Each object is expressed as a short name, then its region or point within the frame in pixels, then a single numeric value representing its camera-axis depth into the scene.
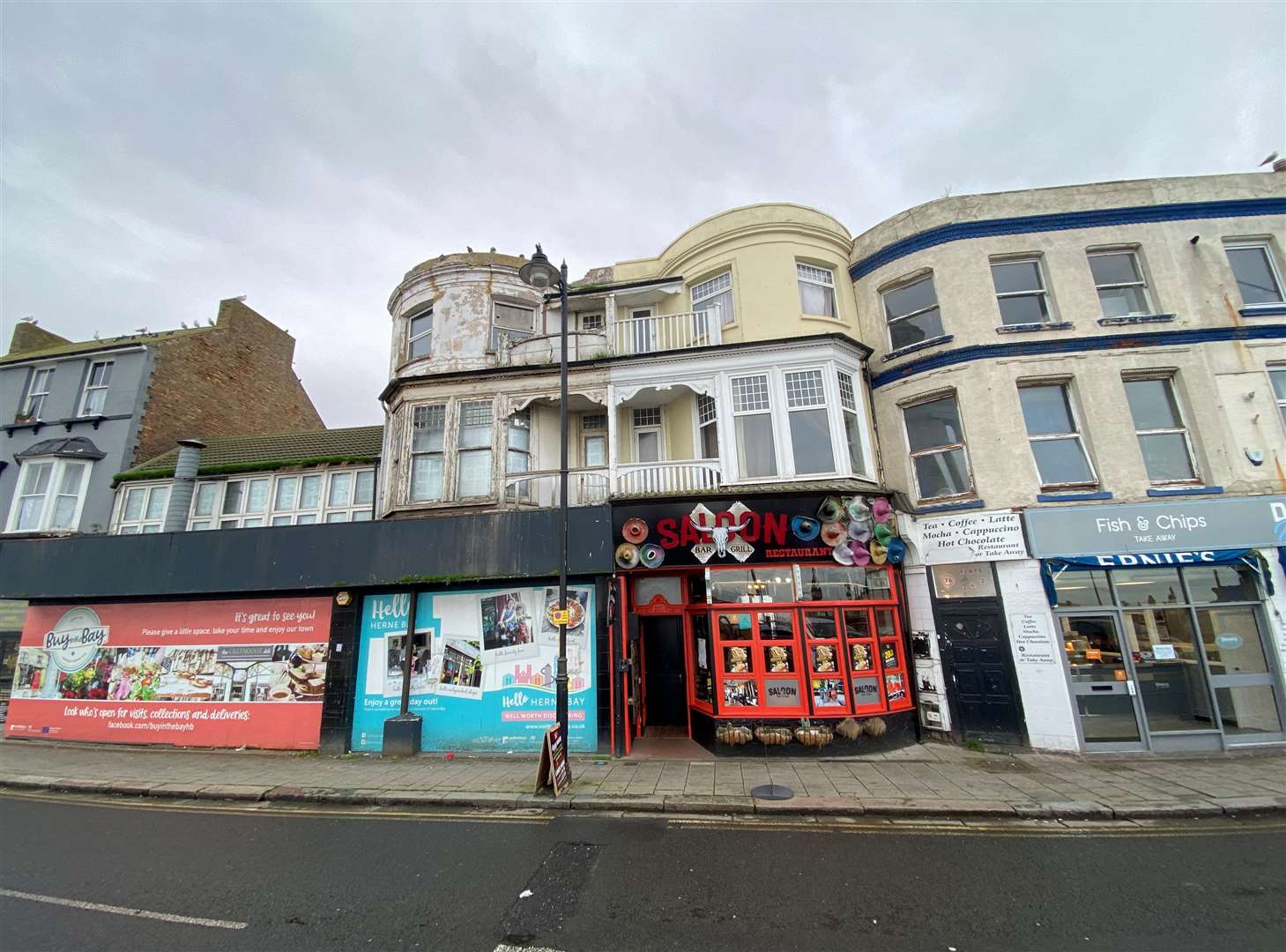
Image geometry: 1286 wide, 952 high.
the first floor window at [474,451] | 12.45
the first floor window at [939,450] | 11.21
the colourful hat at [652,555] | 10.70
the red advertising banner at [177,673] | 11.74
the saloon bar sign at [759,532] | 10.56
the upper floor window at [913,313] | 12.20
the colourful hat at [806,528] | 10.52
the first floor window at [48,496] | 15.45
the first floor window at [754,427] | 11.50
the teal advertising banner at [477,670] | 10.76
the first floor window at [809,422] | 11.36
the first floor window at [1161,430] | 10.66
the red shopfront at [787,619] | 10.05
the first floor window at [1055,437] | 10.73
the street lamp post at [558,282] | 9.05
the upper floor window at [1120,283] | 11.66
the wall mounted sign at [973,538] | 10.27
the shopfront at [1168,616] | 9.69
